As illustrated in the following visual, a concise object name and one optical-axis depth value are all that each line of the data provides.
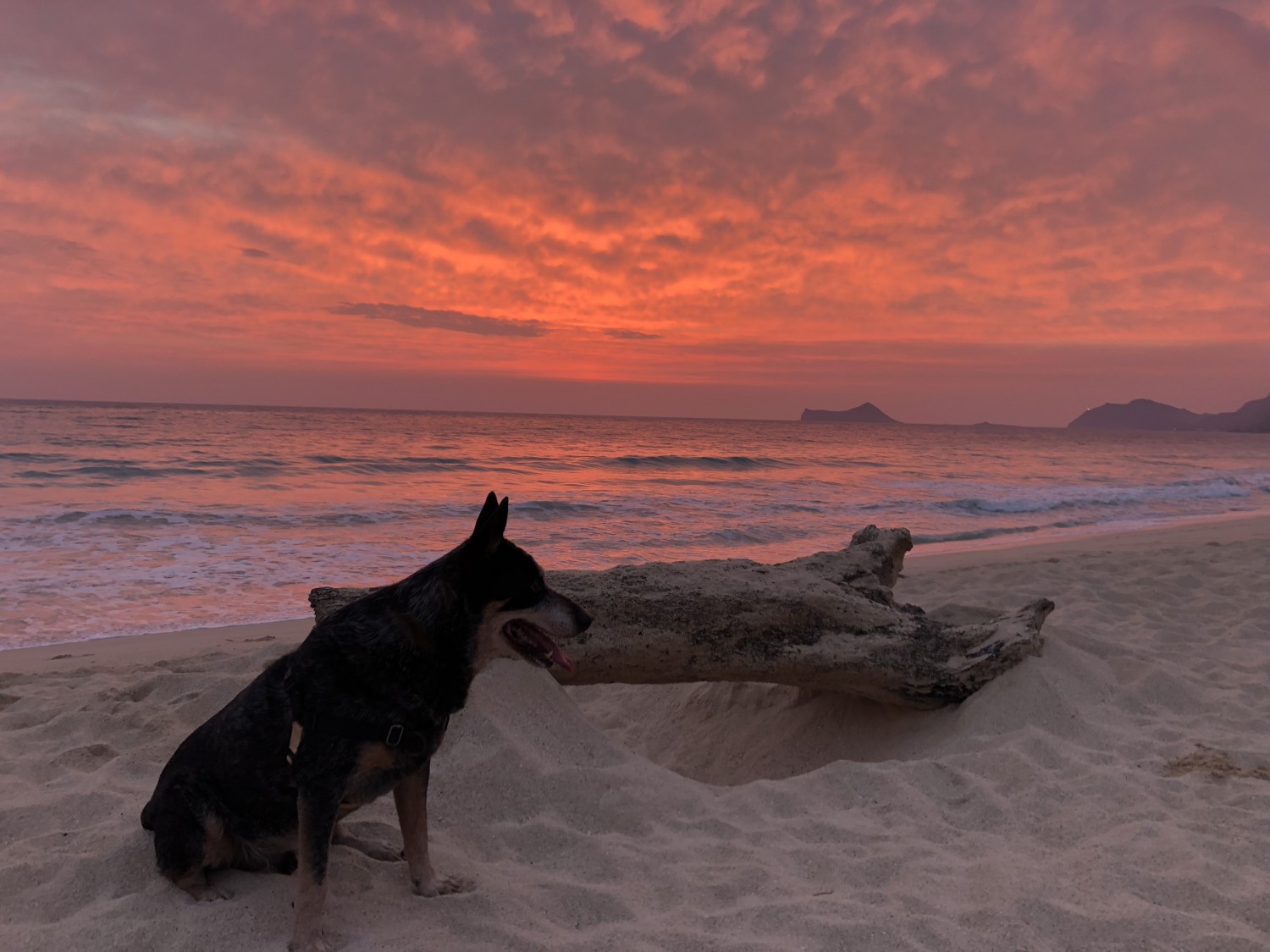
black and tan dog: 2.63
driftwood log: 4.71
